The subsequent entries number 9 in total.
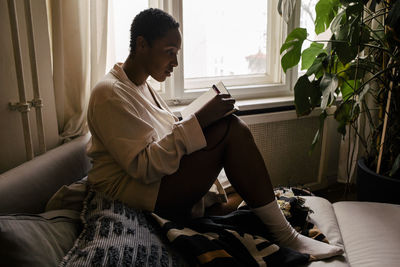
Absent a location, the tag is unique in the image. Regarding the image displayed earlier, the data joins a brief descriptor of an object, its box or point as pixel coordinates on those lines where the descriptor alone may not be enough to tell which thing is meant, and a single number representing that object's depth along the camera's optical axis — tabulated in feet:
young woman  3.59
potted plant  5.32
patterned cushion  2.36
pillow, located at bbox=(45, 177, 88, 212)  3.28
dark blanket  3.01
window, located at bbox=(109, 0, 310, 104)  6.37
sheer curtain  4.65
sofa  2.30
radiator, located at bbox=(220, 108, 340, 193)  7.13
